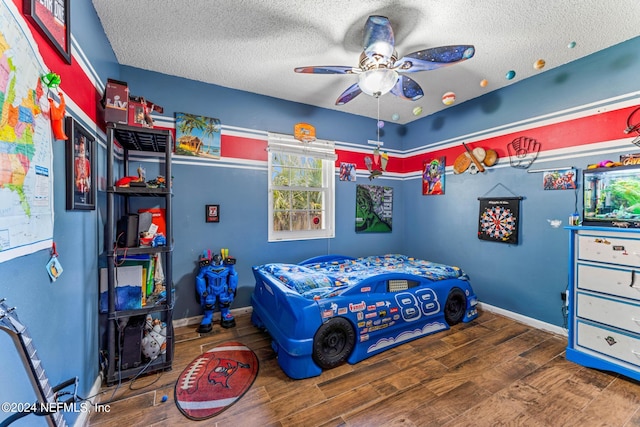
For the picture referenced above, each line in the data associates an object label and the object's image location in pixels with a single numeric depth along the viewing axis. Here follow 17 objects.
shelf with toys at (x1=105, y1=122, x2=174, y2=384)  1.83
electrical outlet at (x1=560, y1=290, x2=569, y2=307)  2.57
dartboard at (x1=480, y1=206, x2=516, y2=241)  3.02
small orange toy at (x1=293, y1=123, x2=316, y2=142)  3.51
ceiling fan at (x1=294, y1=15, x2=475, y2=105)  1.81
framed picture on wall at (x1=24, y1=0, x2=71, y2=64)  1.00
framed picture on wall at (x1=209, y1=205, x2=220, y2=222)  2.98
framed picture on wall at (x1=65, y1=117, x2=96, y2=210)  1.32
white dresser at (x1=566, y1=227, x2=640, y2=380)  1.86
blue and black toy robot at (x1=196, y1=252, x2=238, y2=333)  2.67
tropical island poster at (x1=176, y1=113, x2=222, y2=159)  2.87
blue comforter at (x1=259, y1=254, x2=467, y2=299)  2.29
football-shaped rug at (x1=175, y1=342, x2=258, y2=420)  1.65
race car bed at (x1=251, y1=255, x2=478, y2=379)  1.98
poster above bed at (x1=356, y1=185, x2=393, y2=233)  4.04
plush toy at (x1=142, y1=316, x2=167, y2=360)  2.00
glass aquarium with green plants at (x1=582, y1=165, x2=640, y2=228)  1.95
